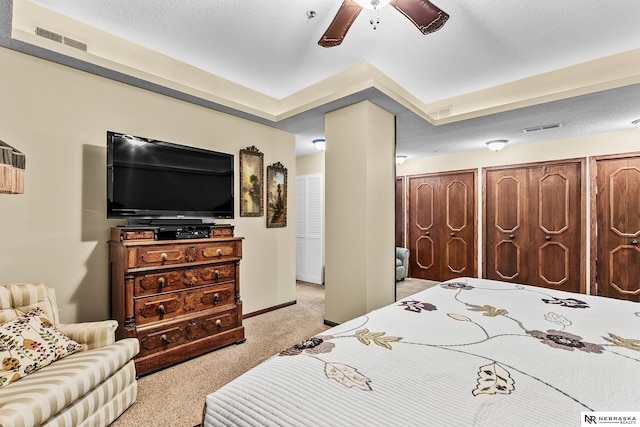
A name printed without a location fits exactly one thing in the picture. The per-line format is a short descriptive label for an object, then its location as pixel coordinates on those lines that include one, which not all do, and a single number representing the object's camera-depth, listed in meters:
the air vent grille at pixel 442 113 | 3.79
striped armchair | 1.32
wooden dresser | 2.22
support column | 2.98
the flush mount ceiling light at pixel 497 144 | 4.50
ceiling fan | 1.68
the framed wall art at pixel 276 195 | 3.86
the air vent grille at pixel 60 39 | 2.15
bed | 0.75
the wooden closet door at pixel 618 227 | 3.90
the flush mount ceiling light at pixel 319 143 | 4.48
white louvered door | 5.42
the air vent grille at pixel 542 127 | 3.75
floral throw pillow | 1.50
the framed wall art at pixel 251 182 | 3.55
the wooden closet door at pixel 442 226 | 5.29
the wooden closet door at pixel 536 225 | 4.34
